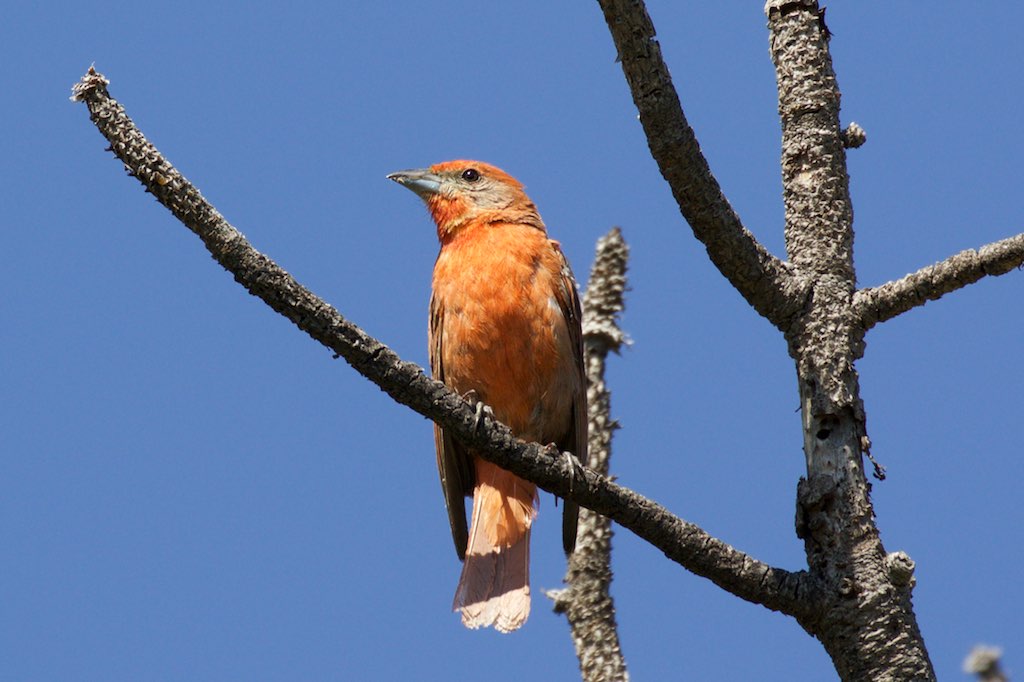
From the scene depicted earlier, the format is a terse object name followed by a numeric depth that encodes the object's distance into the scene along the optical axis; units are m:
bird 12.88
